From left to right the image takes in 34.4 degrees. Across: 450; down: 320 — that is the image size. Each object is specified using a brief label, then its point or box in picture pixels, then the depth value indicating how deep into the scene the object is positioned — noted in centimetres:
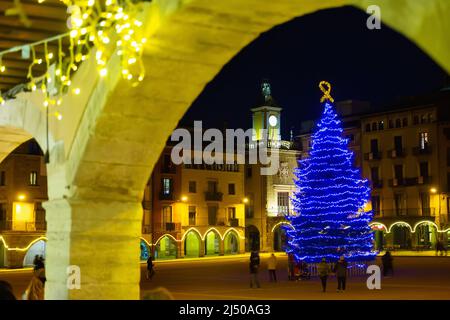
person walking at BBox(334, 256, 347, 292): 2122
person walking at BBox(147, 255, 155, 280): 2709
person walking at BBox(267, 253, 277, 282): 2481
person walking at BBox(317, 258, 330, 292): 2091
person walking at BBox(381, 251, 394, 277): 2660
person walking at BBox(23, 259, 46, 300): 917
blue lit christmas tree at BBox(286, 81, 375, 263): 2753
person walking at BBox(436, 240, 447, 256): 4519
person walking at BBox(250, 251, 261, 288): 2291
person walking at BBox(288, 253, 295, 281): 2605
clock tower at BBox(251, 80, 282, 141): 6800
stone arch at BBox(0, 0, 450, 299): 566
